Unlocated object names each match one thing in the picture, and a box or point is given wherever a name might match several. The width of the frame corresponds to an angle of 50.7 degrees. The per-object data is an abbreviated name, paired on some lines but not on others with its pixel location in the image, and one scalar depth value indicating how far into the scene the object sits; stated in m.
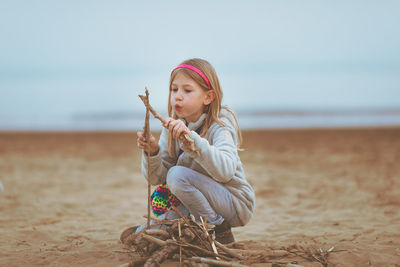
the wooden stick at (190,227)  2.46
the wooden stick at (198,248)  2.41
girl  2.59
